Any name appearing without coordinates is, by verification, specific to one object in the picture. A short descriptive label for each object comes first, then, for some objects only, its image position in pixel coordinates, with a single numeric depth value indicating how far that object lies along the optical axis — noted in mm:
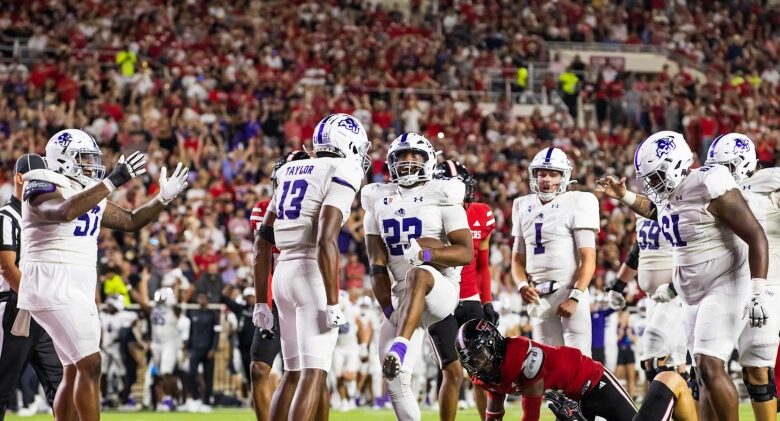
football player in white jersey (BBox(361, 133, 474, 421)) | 15766
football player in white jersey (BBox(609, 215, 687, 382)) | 19922
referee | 16922
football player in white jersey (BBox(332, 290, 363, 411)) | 29422
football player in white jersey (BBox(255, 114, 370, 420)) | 15070
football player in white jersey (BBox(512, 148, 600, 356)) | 18422
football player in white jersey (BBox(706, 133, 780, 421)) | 16453
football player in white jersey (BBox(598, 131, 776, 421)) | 15164
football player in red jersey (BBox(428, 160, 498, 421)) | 17828
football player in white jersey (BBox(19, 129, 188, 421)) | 14969
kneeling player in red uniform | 14023
